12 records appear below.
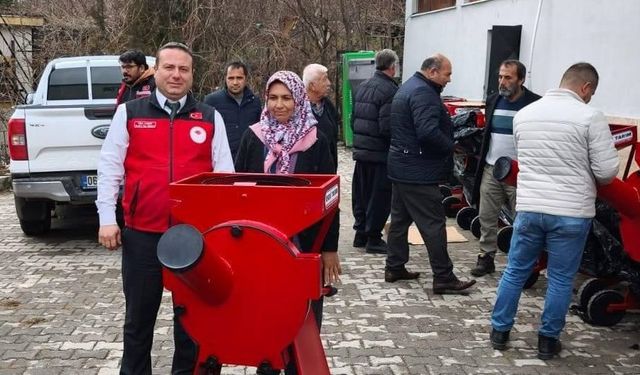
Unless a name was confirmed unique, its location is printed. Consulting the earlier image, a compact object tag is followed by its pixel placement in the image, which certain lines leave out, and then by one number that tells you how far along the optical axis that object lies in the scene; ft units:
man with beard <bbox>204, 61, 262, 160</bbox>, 21.39
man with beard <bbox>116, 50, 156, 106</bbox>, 20.56
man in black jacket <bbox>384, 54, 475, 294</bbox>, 17.37
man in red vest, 10.29
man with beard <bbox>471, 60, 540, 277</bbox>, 18.82
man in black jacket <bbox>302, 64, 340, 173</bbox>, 18.78
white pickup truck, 21.40
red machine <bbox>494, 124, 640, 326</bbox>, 13.83
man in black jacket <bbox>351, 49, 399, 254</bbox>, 21.25
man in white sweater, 13.05
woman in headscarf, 10.48
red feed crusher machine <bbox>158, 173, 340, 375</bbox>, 7.60
